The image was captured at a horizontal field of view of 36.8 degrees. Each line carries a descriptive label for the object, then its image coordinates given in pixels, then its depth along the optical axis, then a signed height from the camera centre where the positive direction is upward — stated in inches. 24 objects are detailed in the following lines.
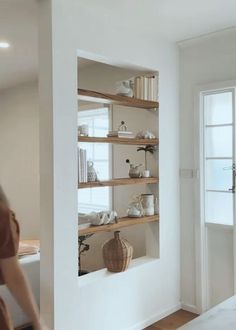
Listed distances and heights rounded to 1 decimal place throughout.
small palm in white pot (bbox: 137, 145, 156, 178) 129.5 +4.4
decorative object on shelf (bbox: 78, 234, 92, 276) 131.4 -40.3
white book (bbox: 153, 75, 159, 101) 128.3 +26.2
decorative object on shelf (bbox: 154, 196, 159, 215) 129.3 -16.5
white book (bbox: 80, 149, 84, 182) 104.7 -1.0
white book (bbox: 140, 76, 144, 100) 125.5 +26.6
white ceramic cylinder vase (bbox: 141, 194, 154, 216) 126.3 -15.0
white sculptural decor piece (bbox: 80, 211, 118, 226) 108.4 -17.6
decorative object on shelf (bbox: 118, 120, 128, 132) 140.0 +14.2
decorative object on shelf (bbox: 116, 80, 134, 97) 119.8 +24.8
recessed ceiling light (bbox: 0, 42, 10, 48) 133.0 +44.7
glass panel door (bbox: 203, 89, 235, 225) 126.3 +1.5
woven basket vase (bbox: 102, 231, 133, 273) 112.4 -29.6
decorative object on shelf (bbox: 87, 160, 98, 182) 108.5 -3.5
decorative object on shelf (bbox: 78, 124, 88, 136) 106.8 +9.5
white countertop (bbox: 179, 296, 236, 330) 53.7 -25.5
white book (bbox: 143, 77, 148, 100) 125.6 +25.5
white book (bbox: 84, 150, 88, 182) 106.1 -2.2
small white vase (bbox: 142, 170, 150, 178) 127.0 -4.7
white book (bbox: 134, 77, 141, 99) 125.4 +26.3
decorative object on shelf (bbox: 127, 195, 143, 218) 122.1 -16.9
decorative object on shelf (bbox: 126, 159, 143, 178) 125.0 -3.9
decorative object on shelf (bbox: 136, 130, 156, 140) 126.1 +9.3
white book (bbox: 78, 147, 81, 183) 104.1 -2.2
